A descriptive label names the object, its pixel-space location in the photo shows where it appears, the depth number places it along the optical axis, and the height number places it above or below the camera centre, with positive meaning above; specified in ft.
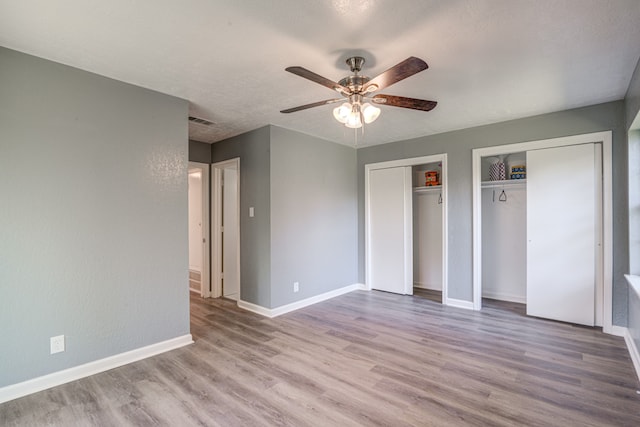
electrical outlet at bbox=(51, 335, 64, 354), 7.79 -3.29
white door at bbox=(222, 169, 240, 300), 16.39 -1.20
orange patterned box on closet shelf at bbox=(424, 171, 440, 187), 16.53 +1.73
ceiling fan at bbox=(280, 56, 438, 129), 7.32 +2.72
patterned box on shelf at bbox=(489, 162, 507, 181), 14.57 +1.80
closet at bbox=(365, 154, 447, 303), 16.47 -0.85
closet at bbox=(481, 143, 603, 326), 11.29 -0.86
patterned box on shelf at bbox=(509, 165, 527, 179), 14.06 +1.70
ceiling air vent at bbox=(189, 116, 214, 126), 12.27 +3.75
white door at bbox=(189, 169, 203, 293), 21.61 -0.92
